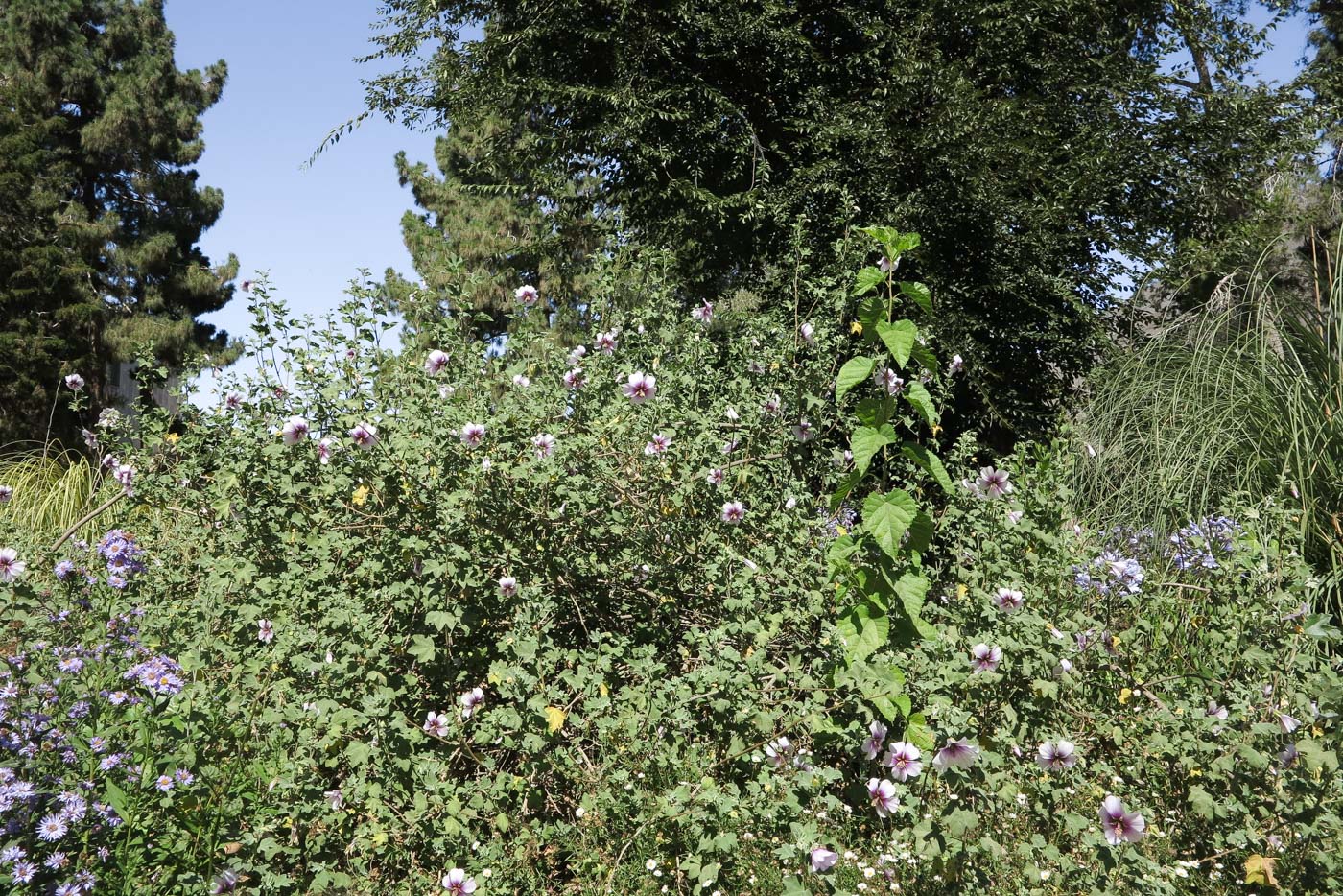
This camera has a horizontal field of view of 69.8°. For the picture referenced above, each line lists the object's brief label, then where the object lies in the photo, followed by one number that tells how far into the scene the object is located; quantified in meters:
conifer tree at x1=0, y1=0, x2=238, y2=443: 16.09
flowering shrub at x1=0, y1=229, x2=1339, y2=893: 2.38
